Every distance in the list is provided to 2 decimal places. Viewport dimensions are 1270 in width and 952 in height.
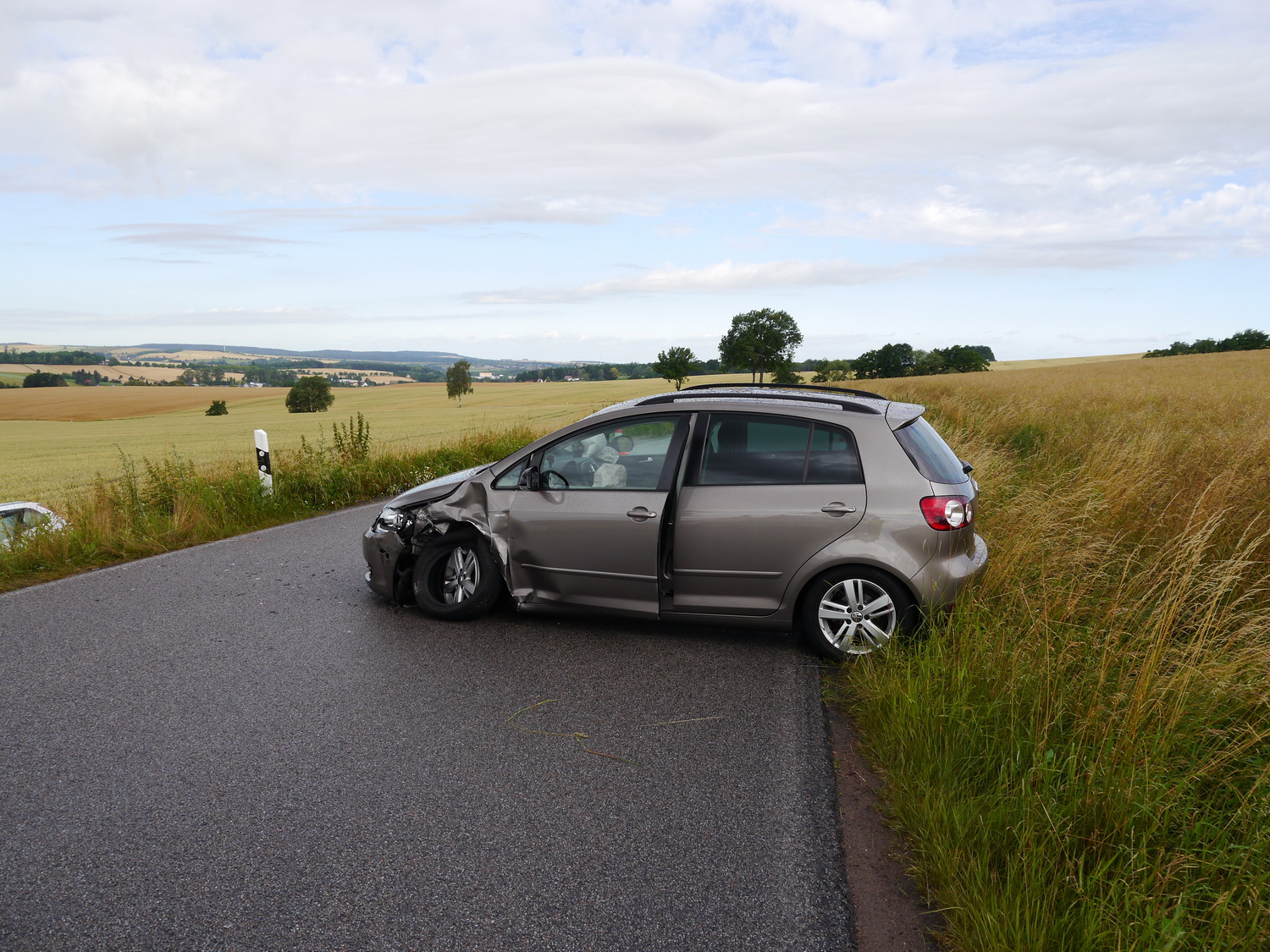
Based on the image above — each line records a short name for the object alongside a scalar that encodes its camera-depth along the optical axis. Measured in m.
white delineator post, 11.11
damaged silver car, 5.13
